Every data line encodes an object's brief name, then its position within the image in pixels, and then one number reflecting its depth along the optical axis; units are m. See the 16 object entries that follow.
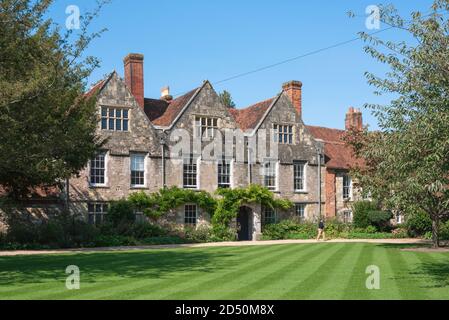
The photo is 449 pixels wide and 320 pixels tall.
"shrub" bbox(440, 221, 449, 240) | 33.82
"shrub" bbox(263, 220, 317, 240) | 35.53
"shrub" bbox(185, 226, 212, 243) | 32.11
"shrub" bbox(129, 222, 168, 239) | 30.19
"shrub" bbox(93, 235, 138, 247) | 28.09
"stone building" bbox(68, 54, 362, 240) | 31.88
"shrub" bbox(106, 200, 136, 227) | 30.61
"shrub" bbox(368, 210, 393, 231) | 38.84
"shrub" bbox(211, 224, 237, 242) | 33.31
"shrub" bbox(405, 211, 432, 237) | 35.94
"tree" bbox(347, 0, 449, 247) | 11.73
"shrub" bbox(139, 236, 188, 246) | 29.38
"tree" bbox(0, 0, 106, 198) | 14.89
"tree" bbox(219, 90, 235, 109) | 67.06
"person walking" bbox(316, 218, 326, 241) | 32.33
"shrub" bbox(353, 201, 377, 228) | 39.31
